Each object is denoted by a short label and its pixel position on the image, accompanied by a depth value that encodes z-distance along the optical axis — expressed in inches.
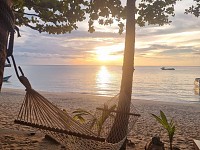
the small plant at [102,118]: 149.6
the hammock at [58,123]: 68.7
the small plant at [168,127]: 149.0
